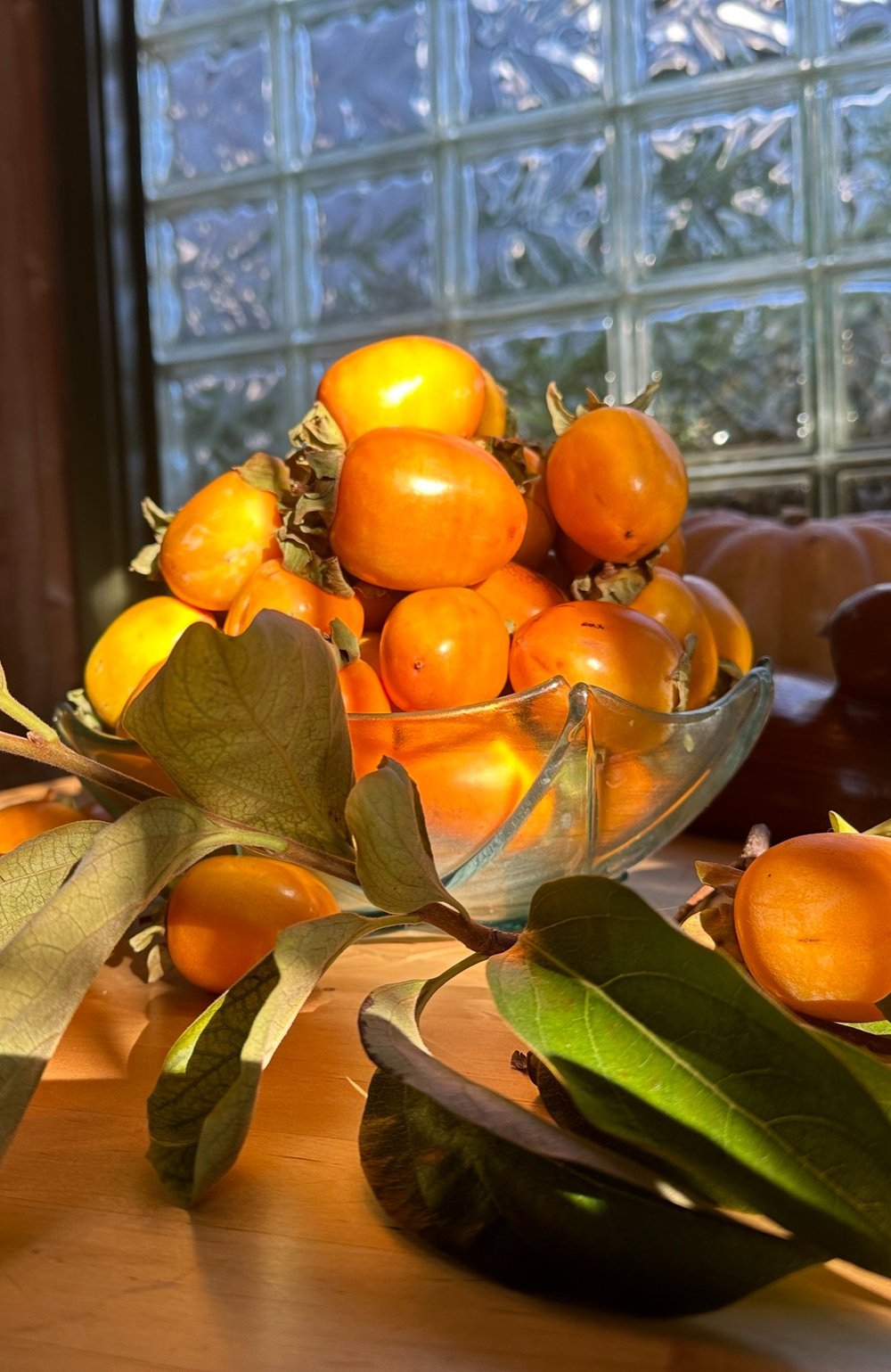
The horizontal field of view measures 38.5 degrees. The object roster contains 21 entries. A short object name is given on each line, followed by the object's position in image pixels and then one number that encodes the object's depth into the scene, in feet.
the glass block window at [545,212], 5.91
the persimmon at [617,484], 1.64
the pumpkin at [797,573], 5.09
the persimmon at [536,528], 1.82
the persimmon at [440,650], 1.50
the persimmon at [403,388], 1.69
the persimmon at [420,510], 1.51
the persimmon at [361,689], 1.54
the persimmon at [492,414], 1.90
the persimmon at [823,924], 1.18
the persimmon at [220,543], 1.71
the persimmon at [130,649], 1.73
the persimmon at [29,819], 1.81
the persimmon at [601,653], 1.53
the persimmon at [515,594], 1.68
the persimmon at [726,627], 1.99
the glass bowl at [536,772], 1.41
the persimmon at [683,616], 1.75
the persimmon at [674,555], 1.95
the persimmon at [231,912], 1.41
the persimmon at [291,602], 1.57
